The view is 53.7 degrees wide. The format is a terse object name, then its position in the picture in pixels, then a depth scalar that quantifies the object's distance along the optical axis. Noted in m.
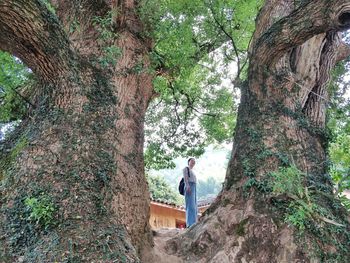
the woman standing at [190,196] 6.91
